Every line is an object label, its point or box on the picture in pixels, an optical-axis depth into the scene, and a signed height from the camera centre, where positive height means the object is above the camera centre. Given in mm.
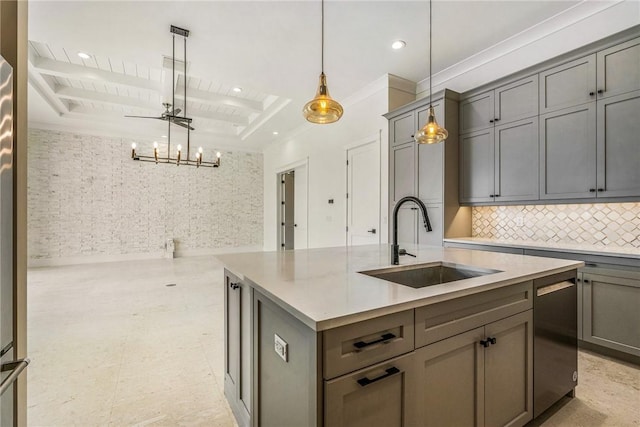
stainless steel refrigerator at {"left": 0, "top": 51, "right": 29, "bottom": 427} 985 -123
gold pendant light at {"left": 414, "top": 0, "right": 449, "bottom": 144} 2430 +659
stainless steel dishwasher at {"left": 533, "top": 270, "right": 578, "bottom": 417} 1601 -701
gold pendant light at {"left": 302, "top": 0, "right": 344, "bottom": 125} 2031 +730
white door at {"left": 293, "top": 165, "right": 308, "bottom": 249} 6487 +148
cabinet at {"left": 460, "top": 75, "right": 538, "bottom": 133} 2984 +1164
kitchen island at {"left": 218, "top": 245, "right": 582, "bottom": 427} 955 -499
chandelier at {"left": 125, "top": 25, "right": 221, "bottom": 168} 3119 +1758
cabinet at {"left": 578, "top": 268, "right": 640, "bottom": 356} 2227 -721
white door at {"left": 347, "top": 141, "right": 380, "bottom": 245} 4391 +295
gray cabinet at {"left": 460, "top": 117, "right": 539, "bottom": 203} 2996 +548
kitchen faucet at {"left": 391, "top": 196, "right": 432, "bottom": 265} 1765 -147
